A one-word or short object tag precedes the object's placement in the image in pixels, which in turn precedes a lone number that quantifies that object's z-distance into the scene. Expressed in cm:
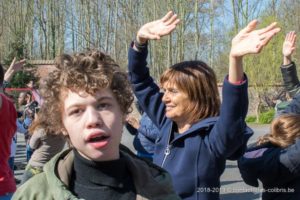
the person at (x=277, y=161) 325
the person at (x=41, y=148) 604
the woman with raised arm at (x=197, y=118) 241
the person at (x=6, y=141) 365
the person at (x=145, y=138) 593
